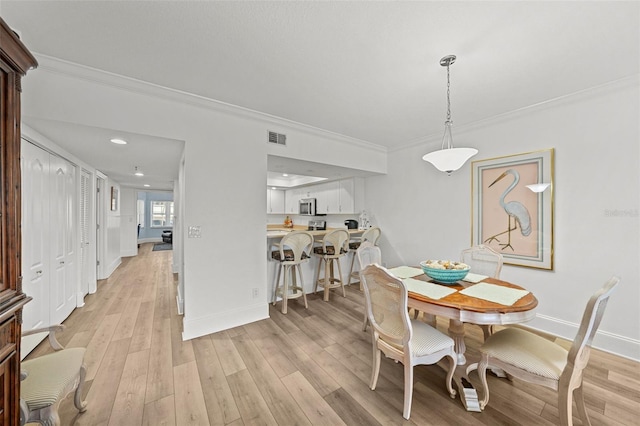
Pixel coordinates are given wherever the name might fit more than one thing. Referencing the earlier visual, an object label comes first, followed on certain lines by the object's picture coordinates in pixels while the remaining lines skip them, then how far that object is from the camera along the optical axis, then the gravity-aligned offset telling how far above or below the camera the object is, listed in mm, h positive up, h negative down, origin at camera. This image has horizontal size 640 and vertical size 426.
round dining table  1592 -673
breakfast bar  3723 -924
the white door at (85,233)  3678 -341
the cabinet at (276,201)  7158 +309
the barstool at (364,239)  4180 -530
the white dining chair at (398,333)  1615 -896
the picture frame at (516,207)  2811 +65
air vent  3208 +978
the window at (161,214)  10996 -114
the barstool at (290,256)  3332 -635
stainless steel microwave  6297 +123
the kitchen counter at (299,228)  3508 -406
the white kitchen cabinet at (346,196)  5332 +339
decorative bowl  2064 -536
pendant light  2133 +502
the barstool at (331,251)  3771 -635
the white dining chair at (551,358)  1346 -922
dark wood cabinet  1028 -64
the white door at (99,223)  4535 -220
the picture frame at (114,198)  5586 +311
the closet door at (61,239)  2738 -332
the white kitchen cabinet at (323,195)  5887 +403
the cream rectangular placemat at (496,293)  1729 -623
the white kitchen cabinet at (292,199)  7016 +360
